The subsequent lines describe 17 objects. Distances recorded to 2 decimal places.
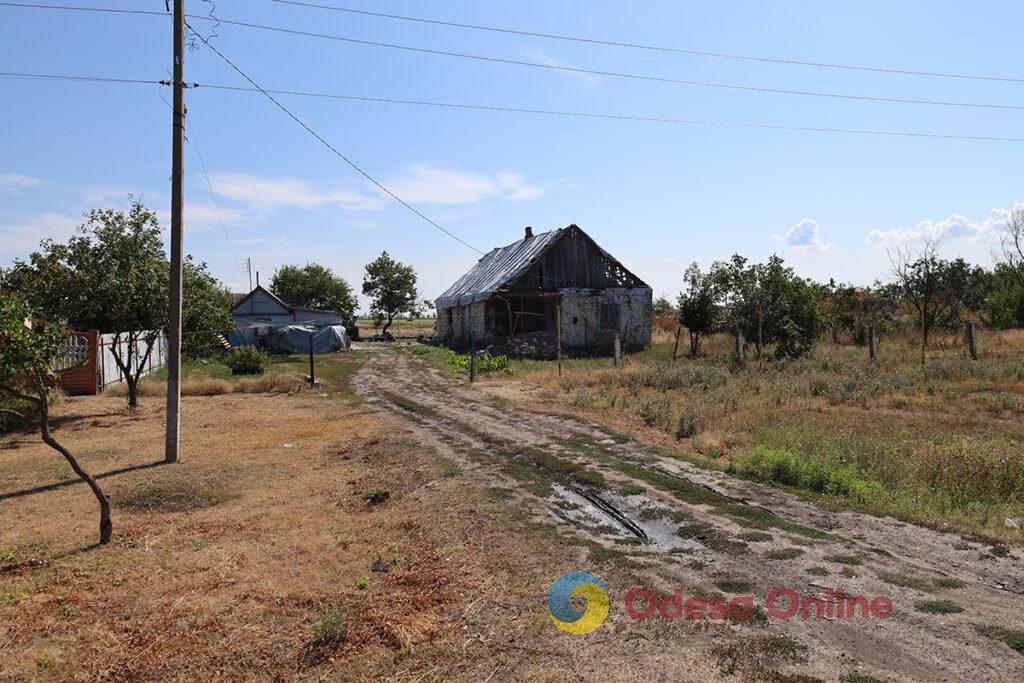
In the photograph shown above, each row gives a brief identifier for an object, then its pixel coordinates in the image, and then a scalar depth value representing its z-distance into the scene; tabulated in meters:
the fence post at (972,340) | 21.94
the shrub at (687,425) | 12.46
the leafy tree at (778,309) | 27.45
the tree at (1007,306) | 34.06
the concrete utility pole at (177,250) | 11.66
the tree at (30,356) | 6.47
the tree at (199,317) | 19.05
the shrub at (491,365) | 24.96
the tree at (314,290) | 74.75
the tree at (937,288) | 28.34
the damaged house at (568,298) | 33.97
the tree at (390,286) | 65.38
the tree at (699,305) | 30.55
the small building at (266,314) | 45.28
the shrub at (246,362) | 27.62
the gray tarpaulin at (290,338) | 42.62
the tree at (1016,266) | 39.62
